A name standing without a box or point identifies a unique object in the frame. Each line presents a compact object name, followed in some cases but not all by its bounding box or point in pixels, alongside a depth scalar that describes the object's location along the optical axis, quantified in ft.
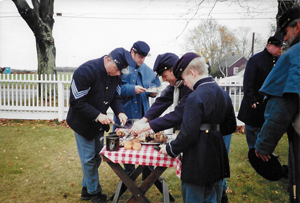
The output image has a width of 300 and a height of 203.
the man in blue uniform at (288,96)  4.65
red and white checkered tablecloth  6.30
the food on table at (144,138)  7.13
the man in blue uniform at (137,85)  10.44
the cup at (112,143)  6.54
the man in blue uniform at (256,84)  10.02
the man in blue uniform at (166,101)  6.66
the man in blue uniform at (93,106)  7.97
